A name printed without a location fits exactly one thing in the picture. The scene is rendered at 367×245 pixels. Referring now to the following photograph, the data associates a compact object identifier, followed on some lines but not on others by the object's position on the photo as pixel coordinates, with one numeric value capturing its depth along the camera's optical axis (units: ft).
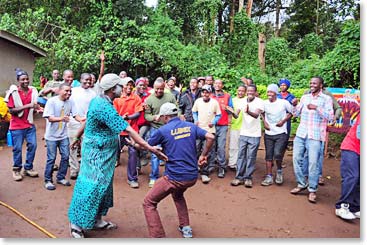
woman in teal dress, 10.43
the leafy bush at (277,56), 53.06
